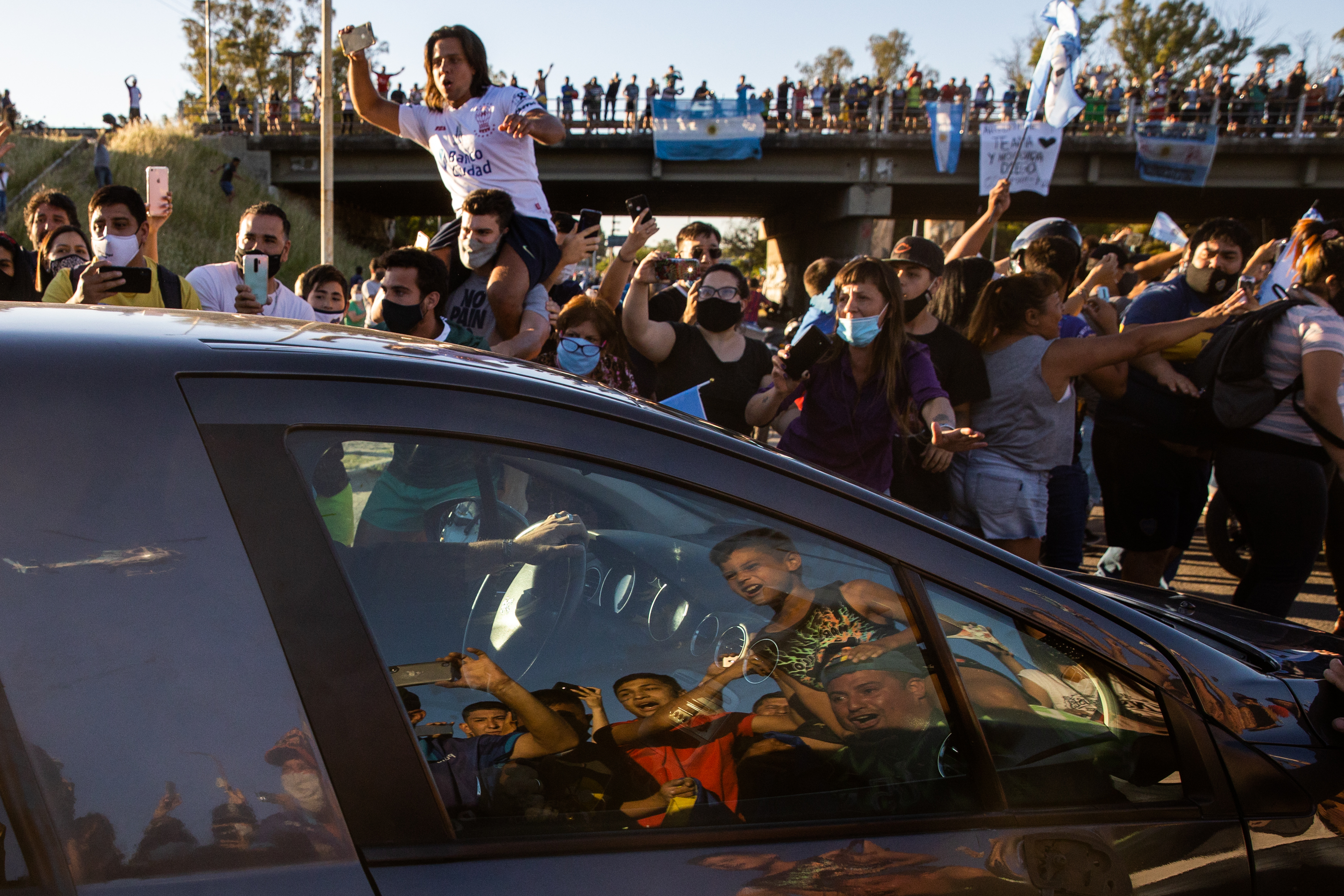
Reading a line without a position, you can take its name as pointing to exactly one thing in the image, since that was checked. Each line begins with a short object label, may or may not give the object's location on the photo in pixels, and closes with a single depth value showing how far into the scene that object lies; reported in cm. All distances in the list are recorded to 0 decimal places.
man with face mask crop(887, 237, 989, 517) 396
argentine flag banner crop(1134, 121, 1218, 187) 2758
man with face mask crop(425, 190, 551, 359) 407
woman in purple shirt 361
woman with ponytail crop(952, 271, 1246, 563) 376
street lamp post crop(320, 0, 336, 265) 1880
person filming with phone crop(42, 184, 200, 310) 361
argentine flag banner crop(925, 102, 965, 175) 2792
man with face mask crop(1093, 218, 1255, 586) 433
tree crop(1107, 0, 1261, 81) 5044
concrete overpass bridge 2922
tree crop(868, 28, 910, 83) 5978
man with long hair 418
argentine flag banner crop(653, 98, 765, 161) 2822
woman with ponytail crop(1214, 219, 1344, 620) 361
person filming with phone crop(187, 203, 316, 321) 420
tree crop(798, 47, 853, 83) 6122
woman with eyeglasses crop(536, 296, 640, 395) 420
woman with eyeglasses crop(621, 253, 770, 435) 435
